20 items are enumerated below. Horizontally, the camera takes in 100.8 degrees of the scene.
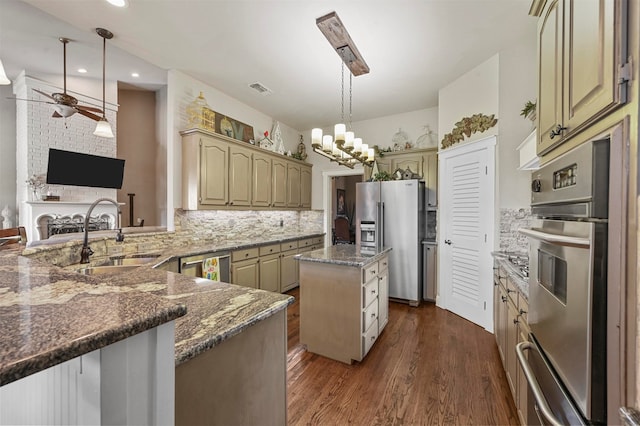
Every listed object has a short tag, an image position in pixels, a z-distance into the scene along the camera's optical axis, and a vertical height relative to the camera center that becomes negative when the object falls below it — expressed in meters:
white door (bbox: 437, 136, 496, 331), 3.05 -0.22
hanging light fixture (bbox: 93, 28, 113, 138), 2.85 +0.90
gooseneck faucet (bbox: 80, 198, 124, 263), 1.97 -0.32
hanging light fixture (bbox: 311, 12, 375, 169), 2.38 +1.60
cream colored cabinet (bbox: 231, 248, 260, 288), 3.45 -0.78
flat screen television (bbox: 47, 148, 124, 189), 3.82 +0.61
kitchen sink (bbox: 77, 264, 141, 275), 1.83 -0.43
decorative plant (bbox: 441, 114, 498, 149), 3.08 +1.05
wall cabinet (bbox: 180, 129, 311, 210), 3.37 +0.53
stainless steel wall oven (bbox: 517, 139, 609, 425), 0.77 -0.27
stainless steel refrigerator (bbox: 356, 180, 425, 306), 3.93 -0.23
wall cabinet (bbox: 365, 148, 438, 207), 4.21 +0.80
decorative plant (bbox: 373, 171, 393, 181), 4.32 +0.58
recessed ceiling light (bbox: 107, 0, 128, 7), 2.17 +1.72
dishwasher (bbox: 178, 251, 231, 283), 2.81 -0.60
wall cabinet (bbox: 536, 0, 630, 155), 0.75 +0.53
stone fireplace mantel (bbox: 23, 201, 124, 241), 3.92 -0.06
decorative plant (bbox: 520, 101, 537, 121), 1.97 +0.85
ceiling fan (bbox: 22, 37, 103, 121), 2.68 +1.09
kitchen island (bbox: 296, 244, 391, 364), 2.35 -0.86
